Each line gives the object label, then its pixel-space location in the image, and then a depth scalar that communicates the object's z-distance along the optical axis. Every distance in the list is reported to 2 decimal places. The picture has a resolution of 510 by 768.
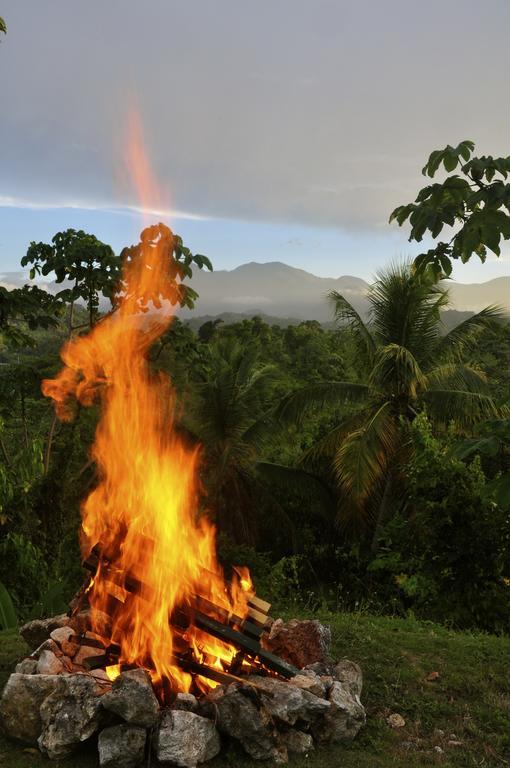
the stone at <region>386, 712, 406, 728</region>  5.08
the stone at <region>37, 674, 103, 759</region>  4.41
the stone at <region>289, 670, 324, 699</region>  4.98
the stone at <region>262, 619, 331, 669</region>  5.81
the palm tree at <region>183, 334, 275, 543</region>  15.59
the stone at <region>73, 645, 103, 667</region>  5.47
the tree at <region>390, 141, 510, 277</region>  3.51
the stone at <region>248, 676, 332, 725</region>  4.65
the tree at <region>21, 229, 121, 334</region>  8.56
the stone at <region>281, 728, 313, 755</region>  4.64
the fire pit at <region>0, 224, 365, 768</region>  4.47
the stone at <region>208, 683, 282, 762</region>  4.48
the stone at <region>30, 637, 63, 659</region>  5.41
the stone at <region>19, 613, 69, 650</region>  5.95
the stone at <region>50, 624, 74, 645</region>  5.62
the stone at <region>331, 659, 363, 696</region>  5.32
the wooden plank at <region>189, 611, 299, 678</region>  5.29
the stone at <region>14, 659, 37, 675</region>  5.20
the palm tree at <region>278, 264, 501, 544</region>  14.24
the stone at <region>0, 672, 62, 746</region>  4.65
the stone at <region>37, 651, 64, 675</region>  5.11
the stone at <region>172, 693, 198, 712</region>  4.70
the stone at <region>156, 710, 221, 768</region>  4.32
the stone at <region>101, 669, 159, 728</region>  4.43
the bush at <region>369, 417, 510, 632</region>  10.14
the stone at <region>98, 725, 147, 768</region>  4.32
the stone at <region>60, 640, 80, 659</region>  5.53
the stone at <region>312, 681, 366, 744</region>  4.80
